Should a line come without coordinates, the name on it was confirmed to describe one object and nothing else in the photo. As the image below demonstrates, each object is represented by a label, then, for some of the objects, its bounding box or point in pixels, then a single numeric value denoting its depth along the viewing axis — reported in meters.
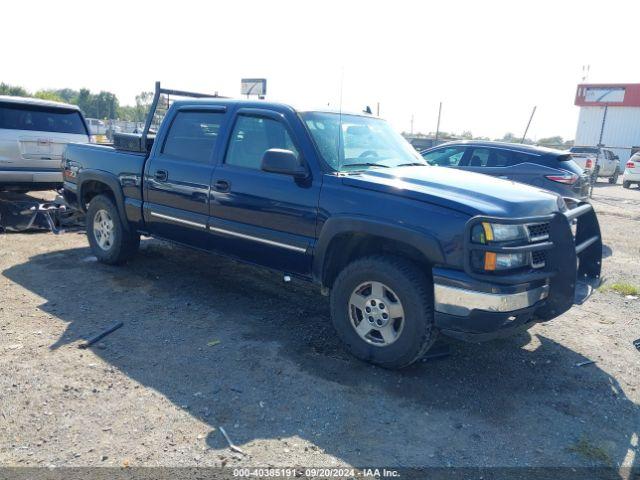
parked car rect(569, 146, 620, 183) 24.20
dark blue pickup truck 3.49
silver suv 8.16
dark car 8.48
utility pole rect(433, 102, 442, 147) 23.79
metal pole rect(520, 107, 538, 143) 17.64
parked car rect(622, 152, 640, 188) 21.27
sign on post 12.23
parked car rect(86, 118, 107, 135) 24.12
